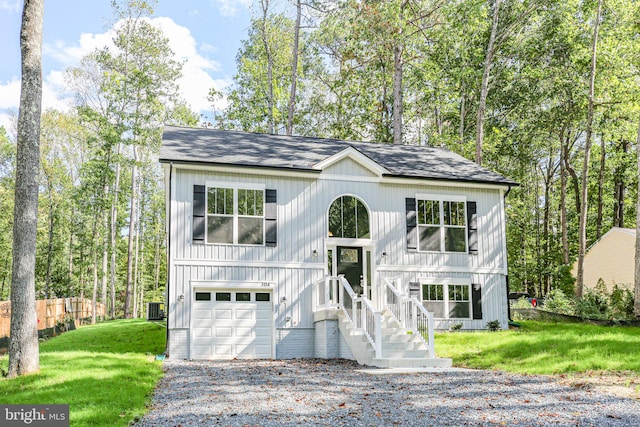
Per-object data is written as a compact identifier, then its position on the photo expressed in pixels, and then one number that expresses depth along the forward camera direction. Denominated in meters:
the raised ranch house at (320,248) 14.62
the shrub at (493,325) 16.64
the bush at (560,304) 20.48
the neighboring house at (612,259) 28.20
